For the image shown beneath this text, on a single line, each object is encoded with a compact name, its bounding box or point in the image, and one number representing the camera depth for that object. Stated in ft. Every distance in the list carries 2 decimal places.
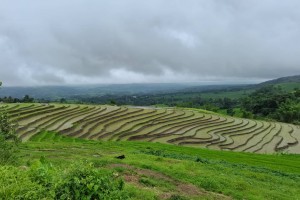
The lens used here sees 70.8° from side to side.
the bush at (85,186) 12.33
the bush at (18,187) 11.96
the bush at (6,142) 21.51
